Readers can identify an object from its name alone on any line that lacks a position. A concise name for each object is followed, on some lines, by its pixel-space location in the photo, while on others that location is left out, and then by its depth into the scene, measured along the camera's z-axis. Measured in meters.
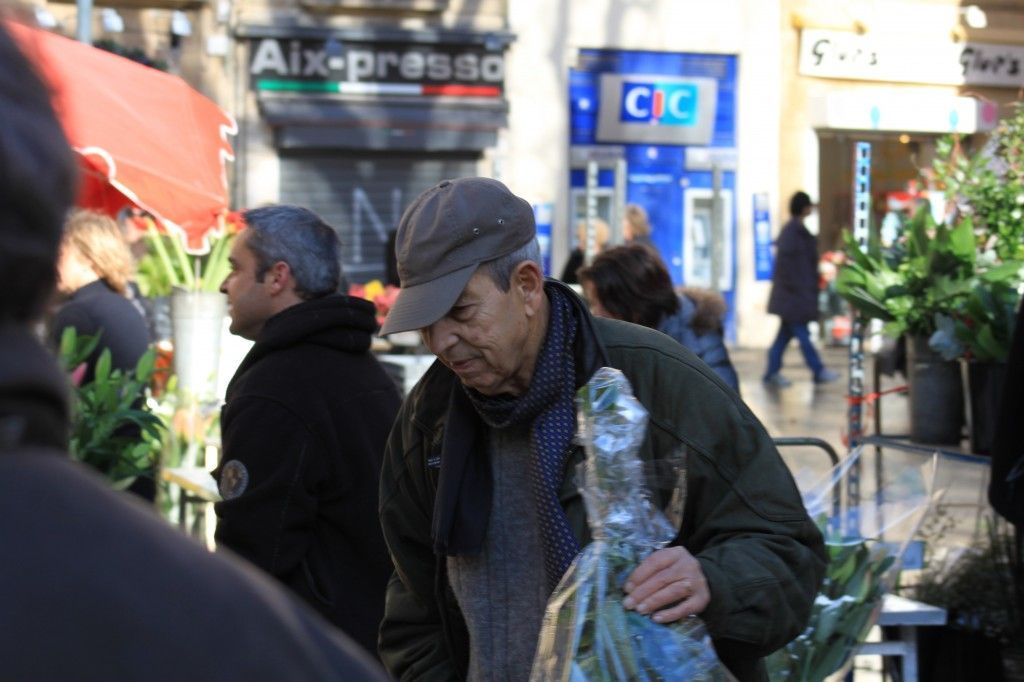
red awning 6.17
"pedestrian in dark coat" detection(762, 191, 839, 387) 15.77
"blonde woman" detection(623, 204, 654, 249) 12.90
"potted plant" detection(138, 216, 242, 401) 7.53
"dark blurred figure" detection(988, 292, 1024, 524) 3.94
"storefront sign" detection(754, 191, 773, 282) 21.14
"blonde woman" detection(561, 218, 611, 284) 13.16
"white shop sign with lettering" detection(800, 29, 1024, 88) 21.66
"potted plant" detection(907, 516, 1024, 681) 4.90
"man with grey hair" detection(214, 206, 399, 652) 3.52
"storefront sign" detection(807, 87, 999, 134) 21.19
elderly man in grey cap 2.38
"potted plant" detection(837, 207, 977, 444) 5.29
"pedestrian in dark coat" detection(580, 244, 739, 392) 5.24
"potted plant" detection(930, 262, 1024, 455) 4.98
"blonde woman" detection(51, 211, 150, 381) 5.69
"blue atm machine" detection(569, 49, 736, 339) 20.61
